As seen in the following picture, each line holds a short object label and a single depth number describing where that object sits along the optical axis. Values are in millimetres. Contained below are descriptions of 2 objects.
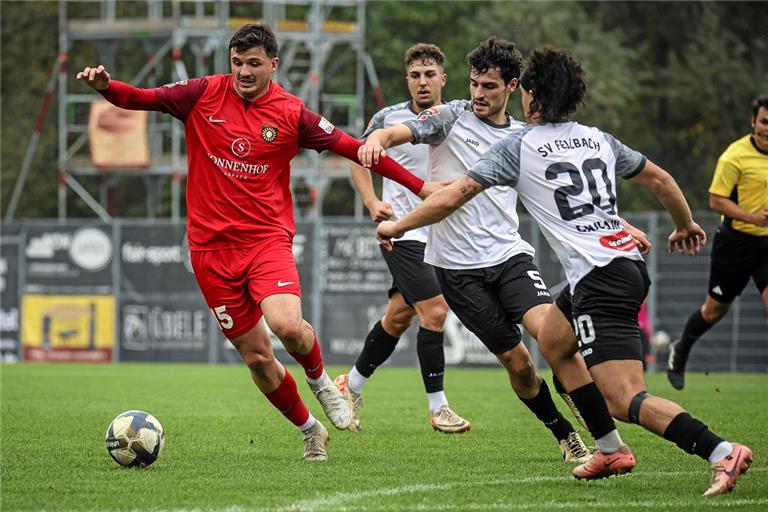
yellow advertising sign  45437
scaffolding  59125
